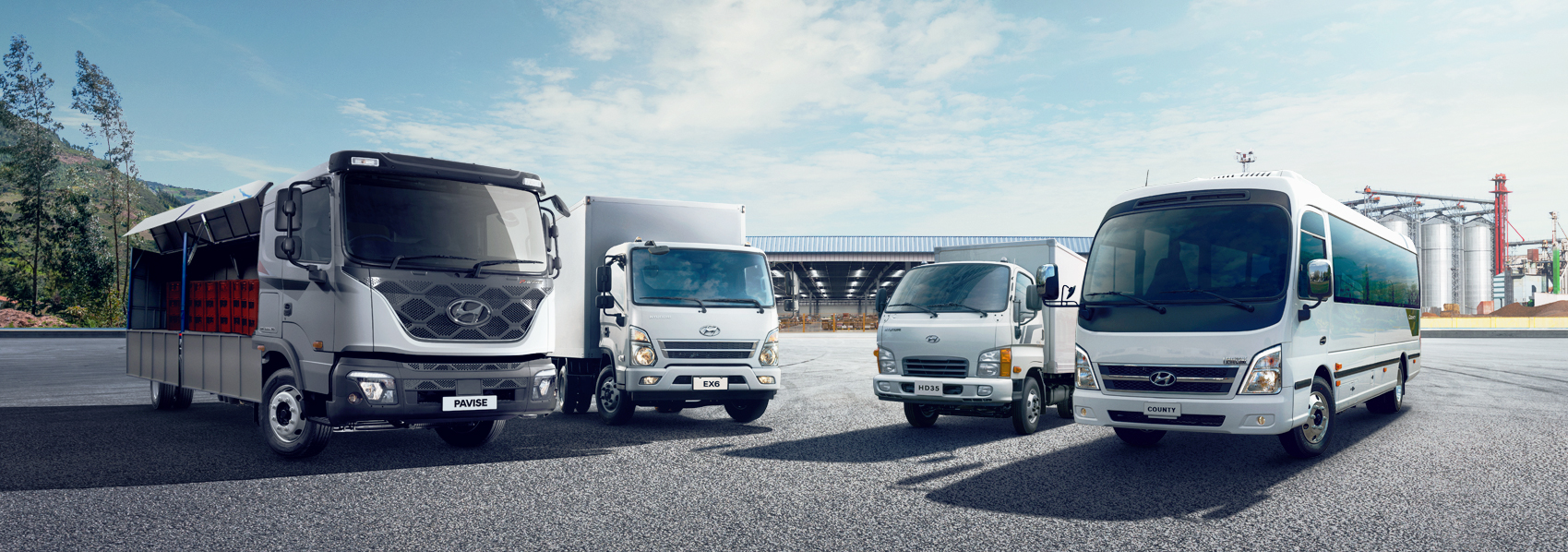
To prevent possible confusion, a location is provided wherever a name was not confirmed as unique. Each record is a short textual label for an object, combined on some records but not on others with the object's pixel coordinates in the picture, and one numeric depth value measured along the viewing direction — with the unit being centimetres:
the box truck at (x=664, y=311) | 888
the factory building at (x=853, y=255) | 4359
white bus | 622
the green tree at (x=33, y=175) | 4538
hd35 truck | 830
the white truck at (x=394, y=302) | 650
